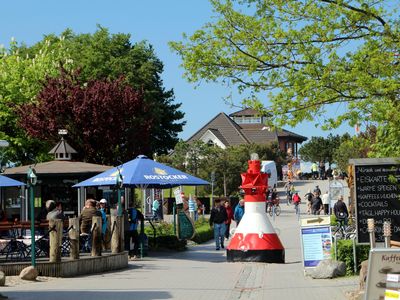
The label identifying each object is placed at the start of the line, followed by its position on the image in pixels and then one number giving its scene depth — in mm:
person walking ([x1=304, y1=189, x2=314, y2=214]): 54088
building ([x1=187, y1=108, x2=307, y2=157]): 98875
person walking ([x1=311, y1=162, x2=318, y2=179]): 90962
